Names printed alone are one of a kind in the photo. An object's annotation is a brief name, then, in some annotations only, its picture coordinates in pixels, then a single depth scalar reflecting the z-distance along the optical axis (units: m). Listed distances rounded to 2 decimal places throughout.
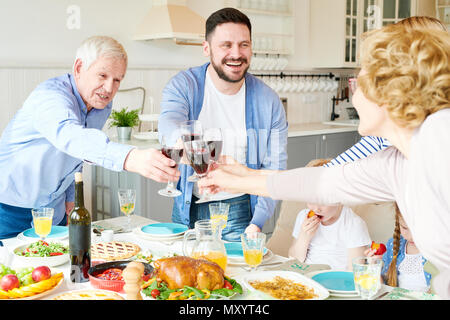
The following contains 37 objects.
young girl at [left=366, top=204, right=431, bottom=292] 2.02
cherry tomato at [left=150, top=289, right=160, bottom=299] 1.38
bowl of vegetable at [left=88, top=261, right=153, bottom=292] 1.47
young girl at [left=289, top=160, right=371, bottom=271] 2.37
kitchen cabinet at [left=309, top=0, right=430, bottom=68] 5.66
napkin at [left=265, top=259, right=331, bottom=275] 1.75
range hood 4.12
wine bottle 1.51
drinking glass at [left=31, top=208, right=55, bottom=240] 1.88
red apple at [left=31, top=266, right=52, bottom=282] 1.46
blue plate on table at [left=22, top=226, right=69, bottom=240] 2.02
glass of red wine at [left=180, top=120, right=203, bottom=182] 1.72
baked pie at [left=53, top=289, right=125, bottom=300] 1.35
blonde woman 1.07
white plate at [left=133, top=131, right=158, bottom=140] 3.95
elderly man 2.01
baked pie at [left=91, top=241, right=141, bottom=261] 1.78
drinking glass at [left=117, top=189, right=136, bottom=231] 2.19
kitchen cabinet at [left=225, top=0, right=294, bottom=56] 5.19
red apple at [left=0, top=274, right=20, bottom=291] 1.40
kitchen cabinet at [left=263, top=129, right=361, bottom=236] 4.87
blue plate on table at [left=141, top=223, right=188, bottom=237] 2.07
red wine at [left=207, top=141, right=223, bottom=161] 1.75
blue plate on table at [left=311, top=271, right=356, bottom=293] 1.54
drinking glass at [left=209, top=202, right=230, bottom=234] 2.06
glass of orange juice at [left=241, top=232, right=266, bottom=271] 1.62
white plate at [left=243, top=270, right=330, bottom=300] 1.47
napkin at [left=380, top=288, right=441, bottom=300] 1.50
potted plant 4.02
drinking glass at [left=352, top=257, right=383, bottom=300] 1.44
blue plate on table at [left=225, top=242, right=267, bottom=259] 1.82
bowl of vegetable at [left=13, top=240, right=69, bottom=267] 1.69
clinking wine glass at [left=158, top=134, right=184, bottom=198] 1.72
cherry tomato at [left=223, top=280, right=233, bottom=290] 1.45
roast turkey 1.40
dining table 1.51
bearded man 2.45
